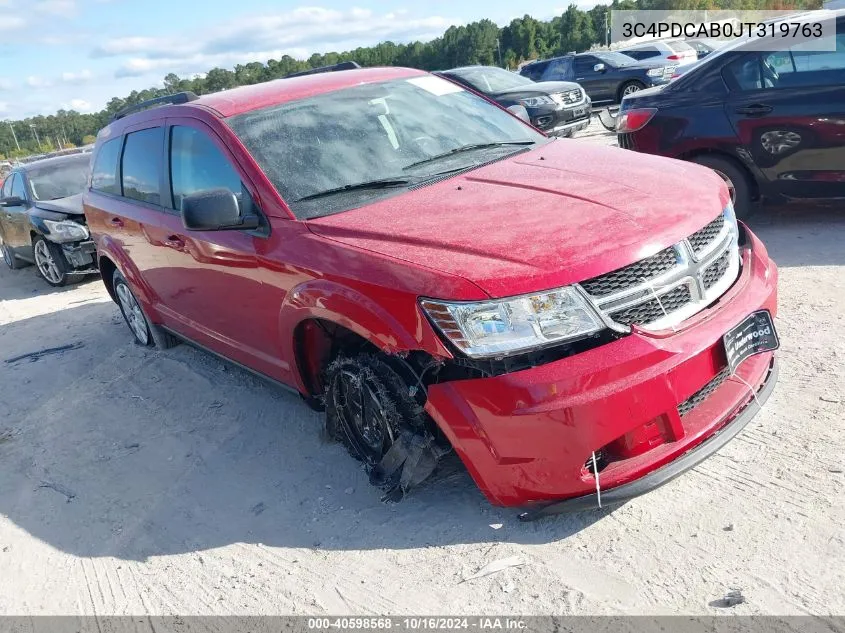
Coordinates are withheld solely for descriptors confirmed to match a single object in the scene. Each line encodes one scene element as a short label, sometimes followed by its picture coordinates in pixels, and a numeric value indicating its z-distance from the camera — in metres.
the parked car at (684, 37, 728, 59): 24.16
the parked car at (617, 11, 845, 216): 5.63
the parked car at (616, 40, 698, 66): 19.58
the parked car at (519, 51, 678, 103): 17.91
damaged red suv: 2.57
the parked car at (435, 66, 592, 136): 12.81
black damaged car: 9.20
